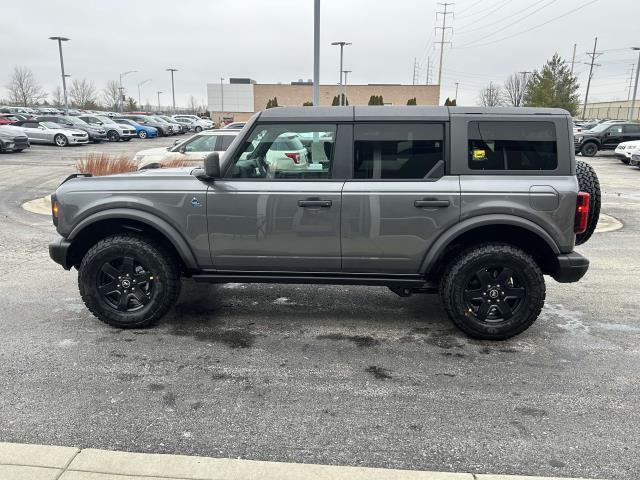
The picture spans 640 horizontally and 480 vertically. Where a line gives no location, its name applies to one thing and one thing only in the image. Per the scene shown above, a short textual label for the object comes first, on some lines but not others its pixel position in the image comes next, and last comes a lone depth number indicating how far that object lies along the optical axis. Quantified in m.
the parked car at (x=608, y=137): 26.23
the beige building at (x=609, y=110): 71.39
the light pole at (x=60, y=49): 39.09
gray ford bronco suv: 4.01
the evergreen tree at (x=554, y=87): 45.52
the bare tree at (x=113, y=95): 95.38
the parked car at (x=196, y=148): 12.20
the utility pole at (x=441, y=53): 67.69
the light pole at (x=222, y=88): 67.56
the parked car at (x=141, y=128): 37.41
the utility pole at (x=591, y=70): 60.47
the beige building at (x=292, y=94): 70.56
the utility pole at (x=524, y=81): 61.64
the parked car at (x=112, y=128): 33.88
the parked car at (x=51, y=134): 27.52
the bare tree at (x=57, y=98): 102.26
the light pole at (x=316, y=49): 14.39
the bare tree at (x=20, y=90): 80.50
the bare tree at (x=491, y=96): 82.19
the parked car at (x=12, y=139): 22.17
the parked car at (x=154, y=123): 40.81
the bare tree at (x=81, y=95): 90.25
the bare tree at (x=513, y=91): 76.81
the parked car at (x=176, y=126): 43.88
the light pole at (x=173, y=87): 69.31
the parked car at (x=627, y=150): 20.81
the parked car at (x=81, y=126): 30.19
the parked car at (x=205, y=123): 54.00
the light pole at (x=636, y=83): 44.44
